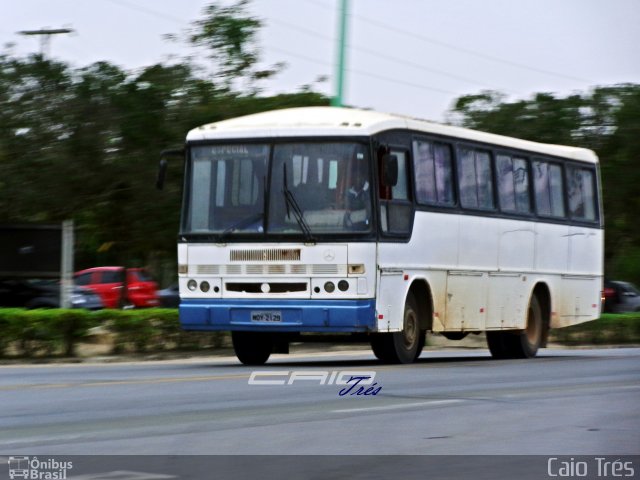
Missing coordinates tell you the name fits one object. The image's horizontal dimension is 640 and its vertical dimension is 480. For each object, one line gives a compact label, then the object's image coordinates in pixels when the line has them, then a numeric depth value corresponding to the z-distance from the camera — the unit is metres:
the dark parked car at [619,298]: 52.69
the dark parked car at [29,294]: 34.19
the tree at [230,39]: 32.84
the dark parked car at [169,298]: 46.94
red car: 46.44
